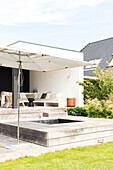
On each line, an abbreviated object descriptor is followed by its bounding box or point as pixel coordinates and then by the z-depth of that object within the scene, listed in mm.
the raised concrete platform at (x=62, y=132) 4711
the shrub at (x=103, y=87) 9344
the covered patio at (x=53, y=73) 9197
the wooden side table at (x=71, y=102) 12250
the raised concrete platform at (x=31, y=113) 8152
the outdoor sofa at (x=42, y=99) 11242
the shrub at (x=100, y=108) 8617
